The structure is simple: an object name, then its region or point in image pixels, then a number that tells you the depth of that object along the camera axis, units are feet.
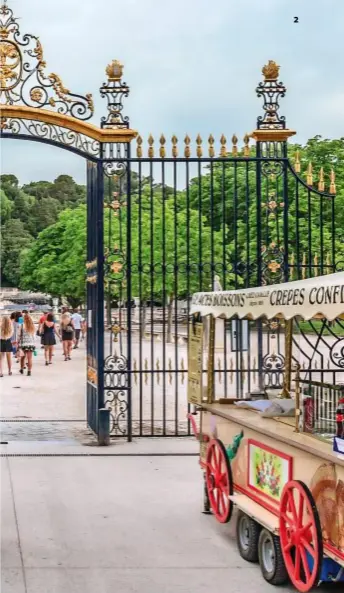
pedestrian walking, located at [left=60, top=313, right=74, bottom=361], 77.05
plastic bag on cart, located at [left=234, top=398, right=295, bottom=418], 22.65
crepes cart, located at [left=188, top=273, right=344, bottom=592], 17.17
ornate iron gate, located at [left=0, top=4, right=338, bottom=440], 35.94
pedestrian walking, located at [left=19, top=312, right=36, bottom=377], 64.13
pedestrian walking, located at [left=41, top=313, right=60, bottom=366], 71.72
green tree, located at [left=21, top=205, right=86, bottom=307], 140.77
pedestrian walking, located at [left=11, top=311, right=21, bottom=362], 76.87
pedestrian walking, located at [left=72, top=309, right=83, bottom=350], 94.84
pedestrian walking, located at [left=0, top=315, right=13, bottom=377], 62.69
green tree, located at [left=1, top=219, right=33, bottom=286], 234.38
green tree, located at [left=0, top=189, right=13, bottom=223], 250.37
